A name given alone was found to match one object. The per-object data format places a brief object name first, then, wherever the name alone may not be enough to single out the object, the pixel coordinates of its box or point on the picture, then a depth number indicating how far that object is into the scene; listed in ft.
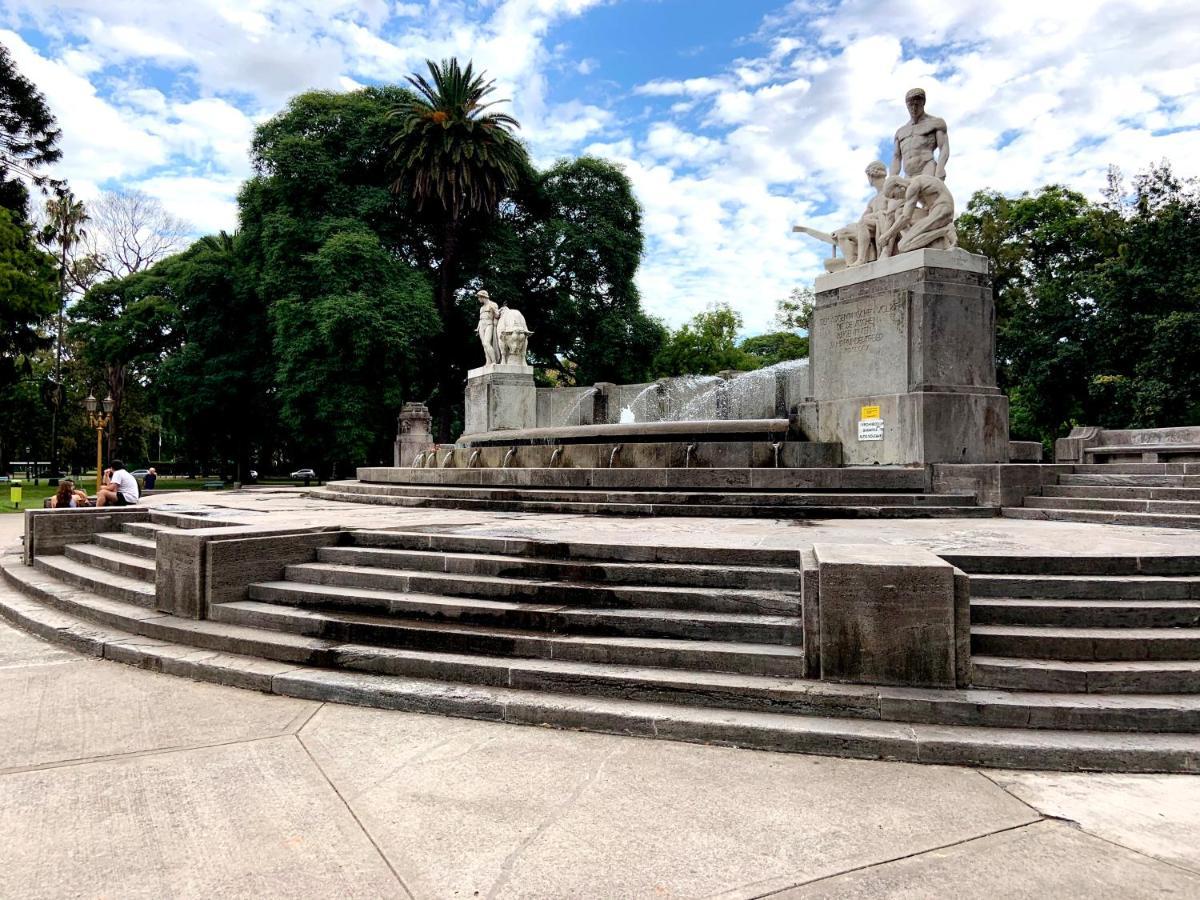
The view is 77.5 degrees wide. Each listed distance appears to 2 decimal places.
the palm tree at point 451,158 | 99.04
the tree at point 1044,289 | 102.27
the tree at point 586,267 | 112.68
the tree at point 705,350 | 147.64
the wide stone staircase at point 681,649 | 12.53
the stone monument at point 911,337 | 33.32
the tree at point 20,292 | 75.77
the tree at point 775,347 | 171.83
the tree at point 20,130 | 86.02
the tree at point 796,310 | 177.06
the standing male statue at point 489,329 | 74.28
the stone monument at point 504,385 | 70.44
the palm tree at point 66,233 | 118.73
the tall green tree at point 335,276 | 87.86
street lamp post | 75.45
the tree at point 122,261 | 131.34
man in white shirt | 34.78
